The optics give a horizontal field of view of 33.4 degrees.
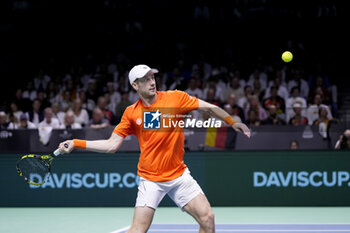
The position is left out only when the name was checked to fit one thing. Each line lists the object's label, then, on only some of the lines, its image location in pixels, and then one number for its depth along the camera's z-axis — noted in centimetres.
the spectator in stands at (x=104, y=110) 1281
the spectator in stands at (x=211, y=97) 1362
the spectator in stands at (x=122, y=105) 1359
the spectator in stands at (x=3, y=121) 1222
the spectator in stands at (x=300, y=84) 1507
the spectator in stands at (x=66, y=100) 1468
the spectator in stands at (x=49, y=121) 1235
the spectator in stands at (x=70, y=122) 1230
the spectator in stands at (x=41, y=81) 1700
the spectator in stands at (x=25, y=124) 1237
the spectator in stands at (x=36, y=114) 1289
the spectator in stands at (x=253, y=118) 1150
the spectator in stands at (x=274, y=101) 1294
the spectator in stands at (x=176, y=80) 1546
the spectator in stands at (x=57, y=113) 1315
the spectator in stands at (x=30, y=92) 1585
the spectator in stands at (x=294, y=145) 1148
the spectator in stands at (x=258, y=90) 1446
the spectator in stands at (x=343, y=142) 1124
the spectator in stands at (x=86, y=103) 1450
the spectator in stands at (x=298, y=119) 1152
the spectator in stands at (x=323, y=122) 1118
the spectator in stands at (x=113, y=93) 1504
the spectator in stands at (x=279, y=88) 1444
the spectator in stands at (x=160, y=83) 1611
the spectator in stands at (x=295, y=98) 1377
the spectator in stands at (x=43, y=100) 1436
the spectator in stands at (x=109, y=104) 1426
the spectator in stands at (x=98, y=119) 1221
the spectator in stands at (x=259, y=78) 1510
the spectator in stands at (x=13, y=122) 1222
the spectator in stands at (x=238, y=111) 1206
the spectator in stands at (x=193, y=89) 1482
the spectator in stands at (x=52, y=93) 1561
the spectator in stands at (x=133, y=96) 1507
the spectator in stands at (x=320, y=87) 1402
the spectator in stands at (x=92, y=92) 1526
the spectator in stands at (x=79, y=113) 1328
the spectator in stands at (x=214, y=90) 1450
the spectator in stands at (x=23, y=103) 1445
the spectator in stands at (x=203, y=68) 1680
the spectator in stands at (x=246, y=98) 1346
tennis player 556
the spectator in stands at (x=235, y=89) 1470
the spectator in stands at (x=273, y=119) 1155
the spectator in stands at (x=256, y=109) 1196
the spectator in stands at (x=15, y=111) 1327
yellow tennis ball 1160
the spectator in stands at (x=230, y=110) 1209
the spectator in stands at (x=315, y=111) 1151
